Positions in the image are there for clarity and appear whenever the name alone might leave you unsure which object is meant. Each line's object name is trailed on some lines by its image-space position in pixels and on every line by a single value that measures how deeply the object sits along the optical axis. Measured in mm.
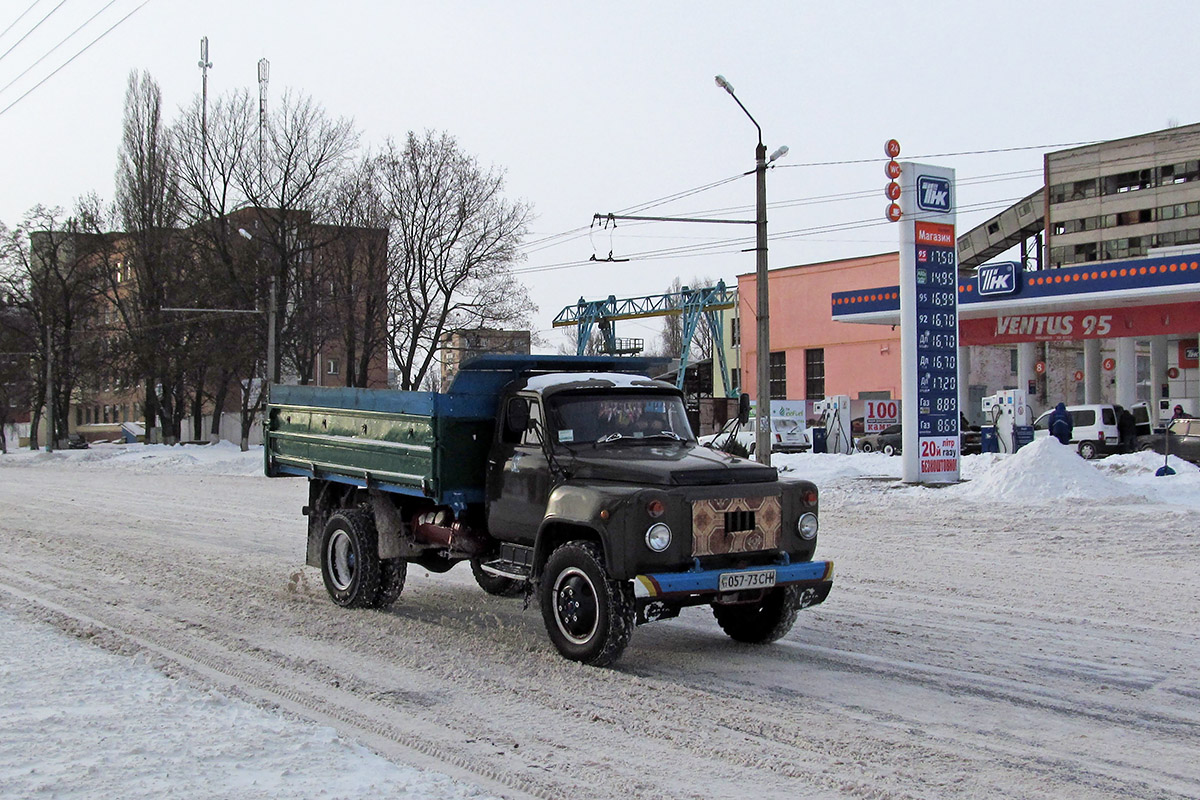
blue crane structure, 61875
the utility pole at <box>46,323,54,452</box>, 55156
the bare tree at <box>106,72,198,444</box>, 52312
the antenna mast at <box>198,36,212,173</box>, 49219
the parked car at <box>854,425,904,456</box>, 41062
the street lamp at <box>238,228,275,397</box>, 38250
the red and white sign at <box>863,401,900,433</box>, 41562
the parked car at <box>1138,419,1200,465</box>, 27664
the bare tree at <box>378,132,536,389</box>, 47625
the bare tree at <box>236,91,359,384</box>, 47812
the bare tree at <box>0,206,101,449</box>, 58375
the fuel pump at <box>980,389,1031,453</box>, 34156
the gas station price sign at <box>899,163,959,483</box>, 24203
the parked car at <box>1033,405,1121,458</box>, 35438
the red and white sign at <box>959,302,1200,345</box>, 37312
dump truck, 7516
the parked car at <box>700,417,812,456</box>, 42469
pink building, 55031
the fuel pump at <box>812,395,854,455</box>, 41656
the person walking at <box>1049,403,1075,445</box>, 29480
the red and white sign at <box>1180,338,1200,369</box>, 58000
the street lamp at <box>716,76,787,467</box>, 22500
